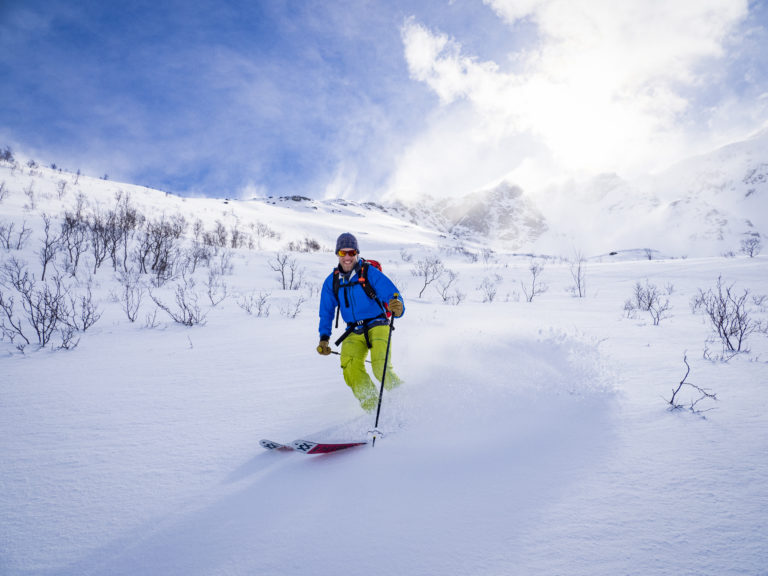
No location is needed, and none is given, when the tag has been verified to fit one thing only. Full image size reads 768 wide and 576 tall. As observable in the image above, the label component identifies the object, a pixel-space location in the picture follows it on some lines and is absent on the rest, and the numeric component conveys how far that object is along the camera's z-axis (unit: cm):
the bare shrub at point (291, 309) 657
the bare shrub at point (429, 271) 1308
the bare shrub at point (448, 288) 908
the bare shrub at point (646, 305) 637
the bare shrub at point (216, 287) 756
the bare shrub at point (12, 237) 920
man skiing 310
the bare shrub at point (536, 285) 979
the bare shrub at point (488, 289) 943
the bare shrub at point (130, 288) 593
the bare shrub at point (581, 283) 953
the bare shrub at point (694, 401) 223
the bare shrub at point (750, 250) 1420
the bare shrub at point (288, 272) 1054
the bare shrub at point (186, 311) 541
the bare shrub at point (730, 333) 361
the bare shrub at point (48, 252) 801
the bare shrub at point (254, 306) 659
